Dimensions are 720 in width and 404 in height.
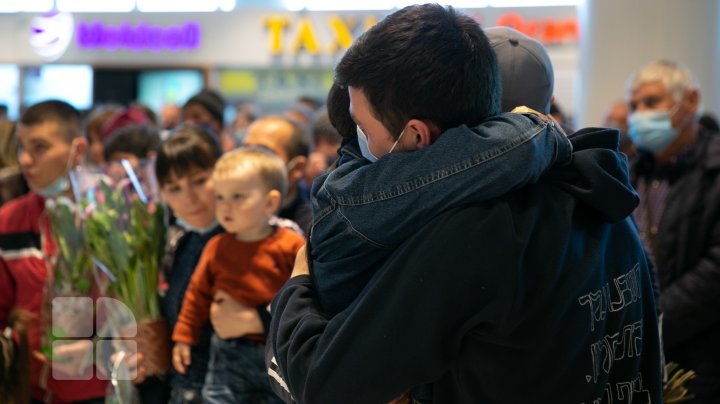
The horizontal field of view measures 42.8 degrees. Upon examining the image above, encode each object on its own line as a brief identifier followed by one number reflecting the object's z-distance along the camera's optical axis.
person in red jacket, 2.88
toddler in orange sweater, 2.48
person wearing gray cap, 1.29
